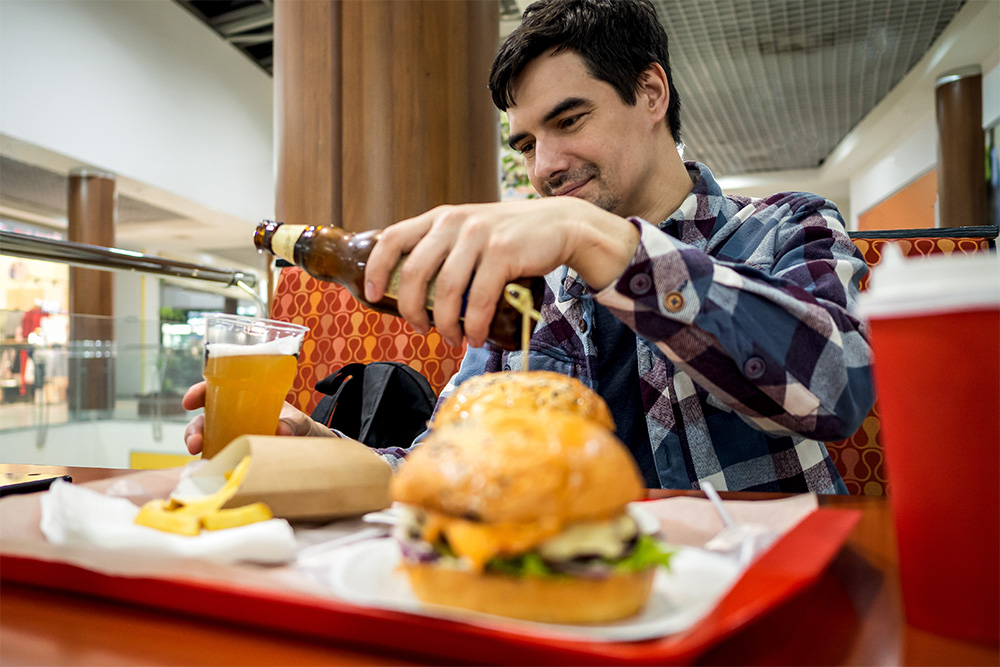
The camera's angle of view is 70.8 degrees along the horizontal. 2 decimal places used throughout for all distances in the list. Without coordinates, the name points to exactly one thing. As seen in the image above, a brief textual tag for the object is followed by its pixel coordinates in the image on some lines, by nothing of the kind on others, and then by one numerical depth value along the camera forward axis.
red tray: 0.38
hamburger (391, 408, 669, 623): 0.43
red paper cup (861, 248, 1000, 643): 0.41
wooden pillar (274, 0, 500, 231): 2.75
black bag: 1.63
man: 0.77
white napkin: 0.54
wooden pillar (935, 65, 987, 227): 6.98
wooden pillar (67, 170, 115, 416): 7.26
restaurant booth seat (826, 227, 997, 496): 1.48
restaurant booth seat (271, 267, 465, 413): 1.91
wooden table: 0.41
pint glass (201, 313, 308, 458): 0.96
